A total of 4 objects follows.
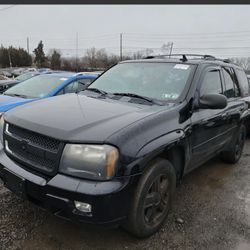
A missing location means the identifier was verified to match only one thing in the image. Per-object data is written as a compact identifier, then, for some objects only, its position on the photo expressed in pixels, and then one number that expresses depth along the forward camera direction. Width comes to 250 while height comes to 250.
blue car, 5.13
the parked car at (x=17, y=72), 38.38
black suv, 2.05
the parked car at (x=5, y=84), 8.12
